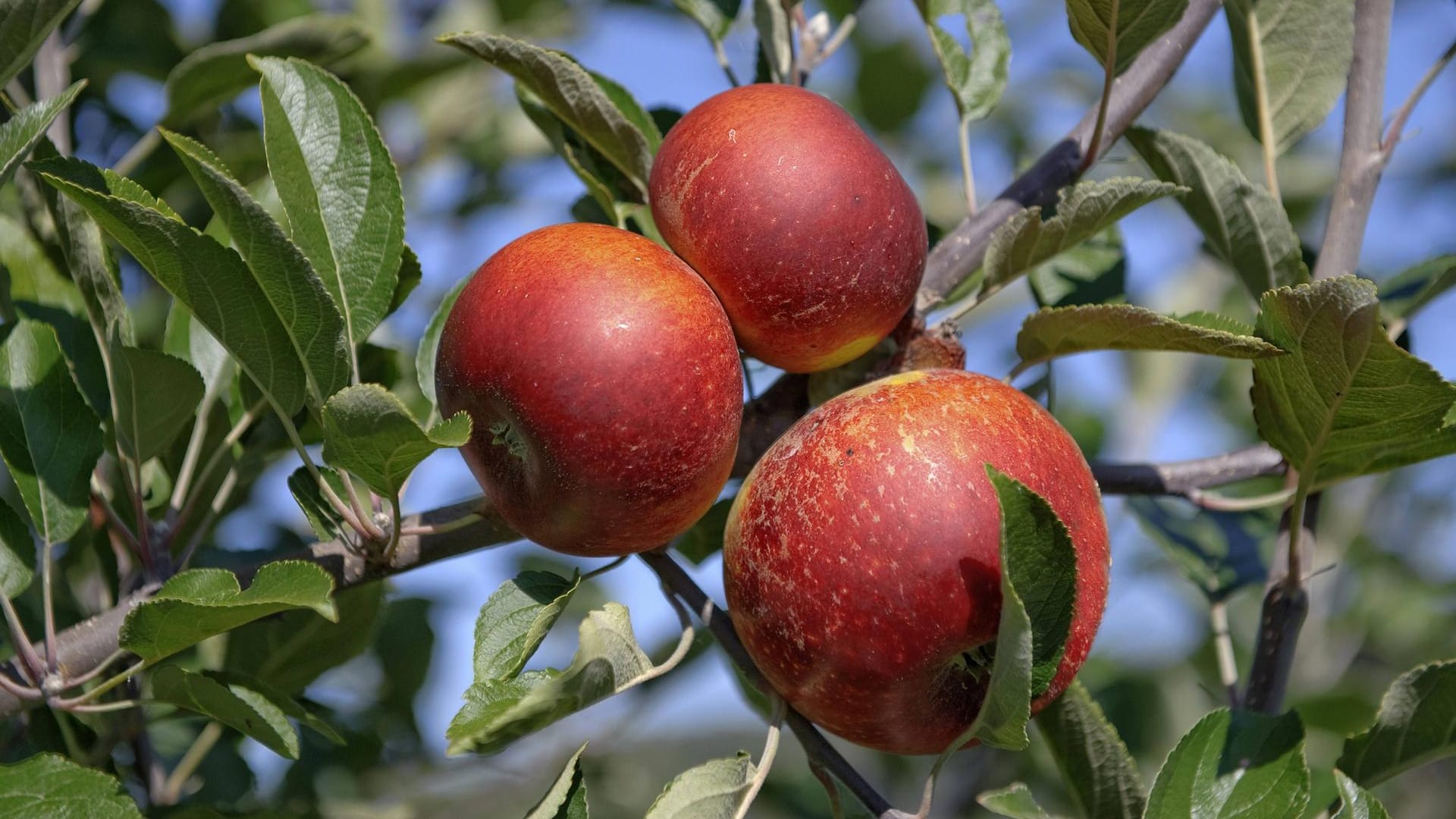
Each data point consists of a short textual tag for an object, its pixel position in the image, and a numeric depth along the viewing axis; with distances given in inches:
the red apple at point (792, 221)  42.9
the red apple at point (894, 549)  41.8
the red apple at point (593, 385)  42.1
